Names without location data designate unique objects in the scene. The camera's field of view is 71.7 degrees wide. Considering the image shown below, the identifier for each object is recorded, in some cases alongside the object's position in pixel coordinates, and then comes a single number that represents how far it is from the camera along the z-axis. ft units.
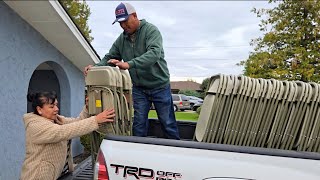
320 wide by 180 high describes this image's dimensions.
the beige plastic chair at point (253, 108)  5.52
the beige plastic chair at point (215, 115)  5.64
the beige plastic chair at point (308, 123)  5.47
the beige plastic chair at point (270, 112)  5.52
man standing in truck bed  7.27
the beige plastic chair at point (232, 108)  5.60
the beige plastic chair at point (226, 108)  5.61
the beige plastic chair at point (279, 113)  5.50
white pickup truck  4.74
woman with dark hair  5.96
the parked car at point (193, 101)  75.81
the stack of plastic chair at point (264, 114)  5.49
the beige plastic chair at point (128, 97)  6.44
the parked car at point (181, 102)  64.76
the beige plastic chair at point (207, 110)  5.71
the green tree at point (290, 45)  26.49
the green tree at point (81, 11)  36.85
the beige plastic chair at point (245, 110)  5.55
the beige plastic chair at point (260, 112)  5.53
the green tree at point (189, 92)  114.96
